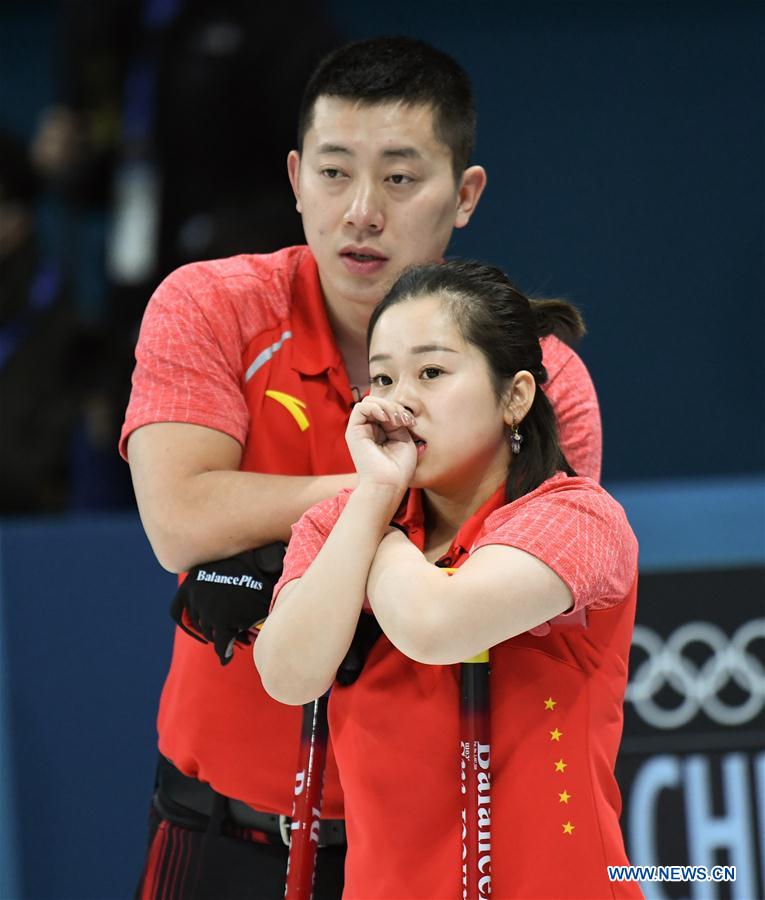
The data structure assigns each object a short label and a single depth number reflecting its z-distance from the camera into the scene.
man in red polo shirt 8.43
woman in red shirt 8.19
